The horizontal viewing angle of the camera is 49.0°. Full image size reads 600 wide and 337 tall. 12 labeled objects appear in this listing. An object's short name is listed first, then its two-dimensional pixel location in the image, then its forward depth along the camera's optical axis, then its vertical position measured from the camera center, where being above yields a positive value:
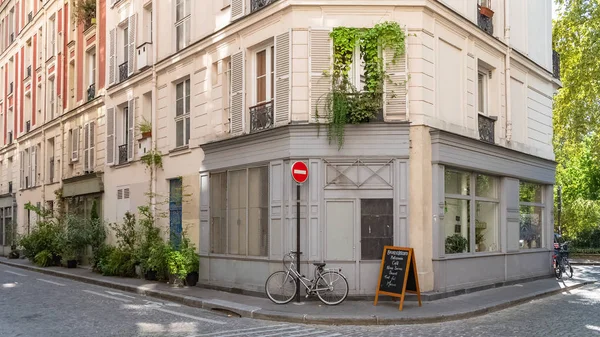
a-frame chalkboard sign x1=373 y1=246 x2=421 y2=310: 12.14 -1.40
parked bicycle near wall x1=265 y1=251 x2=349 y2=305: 12.59 -1.67
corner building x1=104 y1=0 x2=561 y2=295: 13.17 +1.28
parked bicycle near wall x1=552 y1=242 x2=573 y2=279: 18.66 -1.77
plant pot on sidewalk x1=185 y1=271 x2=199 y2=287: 15.91 -1.94
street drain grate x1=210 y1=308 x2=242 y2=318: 12.00 -2.11
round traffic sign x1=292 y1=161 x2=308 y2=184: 12.69 +0.52
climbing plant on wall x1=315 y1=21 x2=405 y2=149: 13.13 +2.60
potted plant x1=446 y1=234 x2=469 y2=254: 14.27 -0.99
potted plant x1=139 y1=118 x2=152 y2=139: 19.06 +2.03
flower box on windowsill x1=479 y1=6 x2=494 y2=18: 15.81 +4.55
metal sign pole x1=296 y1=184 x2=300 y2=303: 12.87 -0.57
